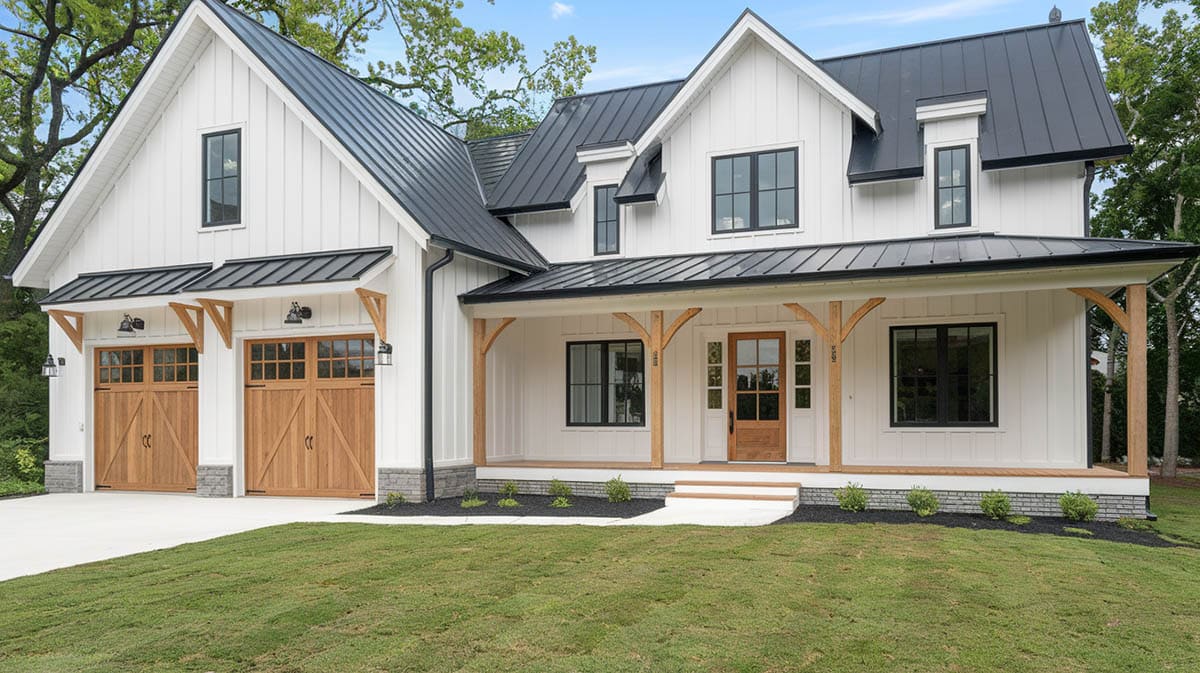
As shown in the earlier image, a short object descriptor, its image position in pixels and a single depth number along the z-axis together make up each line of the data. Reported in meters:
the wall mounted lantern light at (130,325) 14.56
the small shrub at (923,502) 11.06
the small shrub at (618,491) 12.58
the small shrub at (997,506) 10.74
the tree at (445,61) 26.00
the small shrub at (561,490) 13.06
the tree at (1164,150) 17.47
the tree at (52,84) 21.22
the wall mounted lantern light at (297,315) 13.23
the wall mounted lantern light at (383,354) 12.55
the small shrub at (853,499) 11.35
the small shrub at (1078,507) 10.57
